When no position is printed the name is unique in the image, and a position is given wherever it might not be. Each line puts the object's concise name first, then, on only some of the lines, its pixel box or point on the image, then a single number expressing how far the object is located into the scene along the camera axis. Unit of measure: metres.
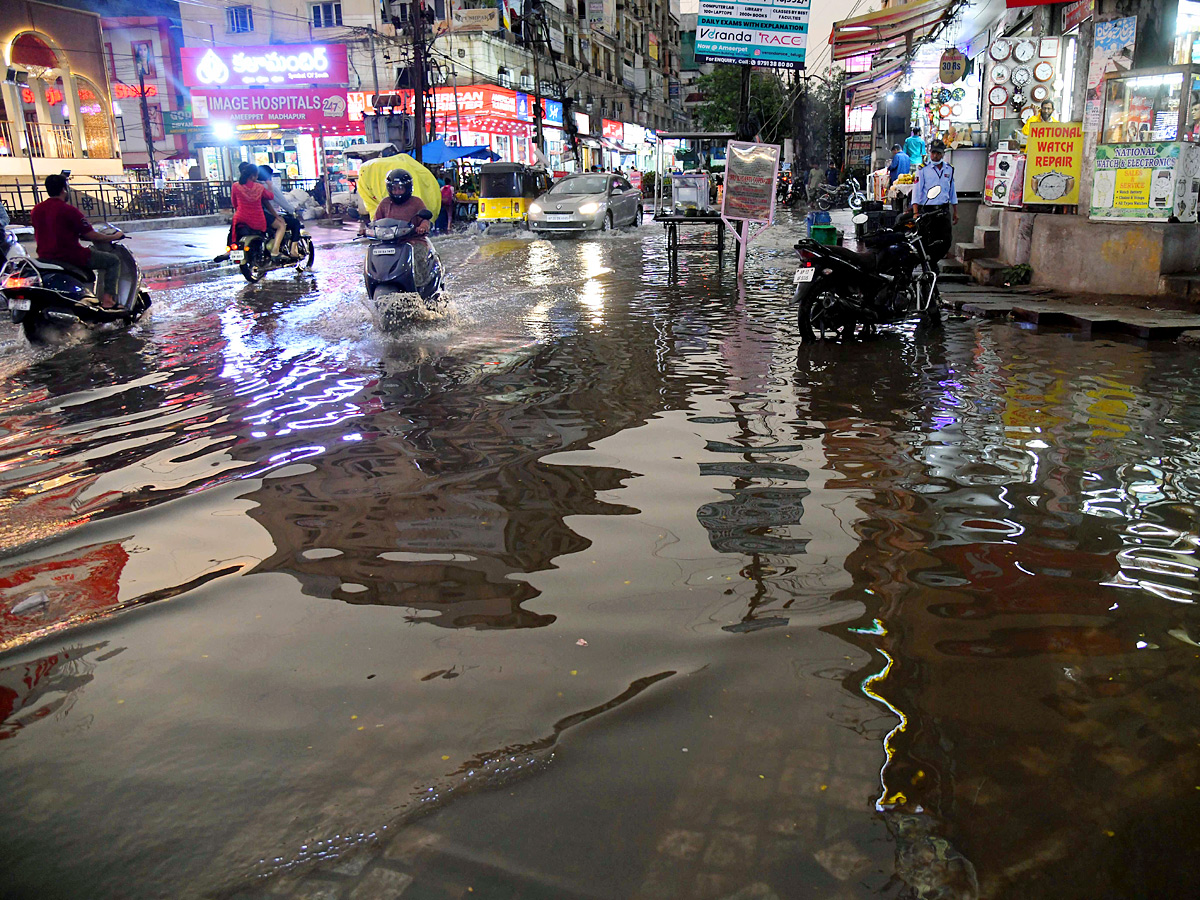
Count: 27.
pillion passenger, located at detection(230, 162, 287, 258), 14.26
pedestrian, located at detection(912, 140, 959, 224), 14.34
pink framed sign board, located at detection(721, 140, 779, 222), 12.84
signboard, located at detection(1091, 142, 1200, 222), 10.30
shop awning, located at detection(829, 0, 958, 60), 19.69
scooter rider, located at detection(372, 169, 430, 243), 10.05
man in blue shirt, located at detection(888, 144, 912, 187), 20.08
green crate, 12.83
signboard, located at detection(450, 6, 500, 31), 34.16
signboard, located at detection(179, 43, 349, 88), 38.00
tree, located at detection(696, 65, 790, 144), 51.38
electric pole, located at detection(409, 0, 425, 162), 27.66
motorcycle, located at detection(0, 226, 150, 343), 8.93
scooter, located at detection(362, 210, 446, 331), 9.79
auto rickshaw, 29.88
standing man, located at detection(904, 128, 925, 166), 21.72
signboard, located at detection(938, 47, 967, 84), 20.91
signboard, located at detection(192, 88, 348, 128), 37.69
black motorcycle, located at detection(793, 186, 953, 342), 8.70
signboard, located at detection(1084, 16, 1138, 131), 12.07
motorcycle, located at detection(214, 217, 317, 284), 14.25
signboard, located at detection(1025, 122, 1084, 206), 12.51
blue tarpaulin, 32.84
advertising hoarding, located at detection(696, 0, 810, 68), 21.88
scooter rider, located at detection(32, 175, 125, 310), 9.48
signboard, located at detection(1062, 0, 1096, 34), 13.06
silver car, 24.05
